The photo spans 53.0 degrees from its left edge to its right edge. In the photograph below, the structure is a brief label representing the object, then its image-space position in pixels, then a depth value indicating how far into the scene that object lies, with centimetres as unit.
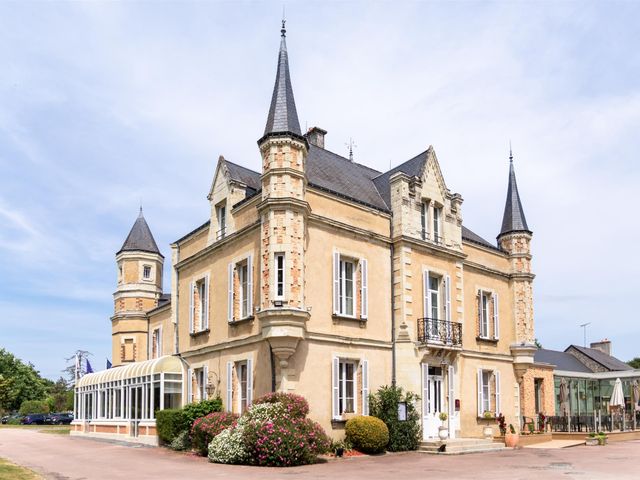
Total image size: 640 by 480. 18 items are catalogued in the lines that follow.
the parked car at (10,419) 5202
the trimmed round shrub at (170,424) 2178
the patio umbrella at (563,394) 2774
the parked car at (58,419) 4881
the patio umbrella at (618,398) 2691
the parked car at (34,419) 4851
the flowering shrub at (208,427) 1906
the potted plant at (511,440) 2205
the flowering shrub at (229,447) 1673
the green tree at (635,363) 7328
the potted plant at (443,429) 2022
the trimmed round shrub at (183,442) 2127
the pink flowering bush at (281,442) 1609
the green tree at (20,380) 6812
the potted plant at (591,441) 2342
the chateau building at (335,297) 1891
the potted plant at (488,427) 2362
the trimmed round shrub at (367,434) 1861
